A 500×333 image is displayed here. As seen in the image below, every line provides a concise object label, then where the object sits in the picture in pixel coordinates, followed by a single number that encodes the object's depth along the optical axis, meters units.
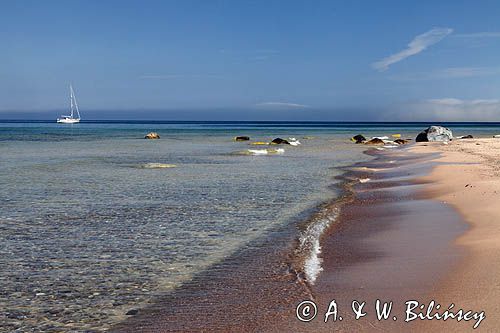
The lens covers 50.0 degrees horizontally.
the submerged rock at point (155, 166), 32.06
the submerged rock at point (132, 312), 7.55
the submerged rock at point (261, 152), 45.04
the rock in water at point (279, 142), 65.41
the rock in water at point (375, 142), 69.16
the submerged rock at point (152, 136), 86.34
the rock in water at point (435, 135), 68.06
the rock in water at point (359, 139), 72.14
